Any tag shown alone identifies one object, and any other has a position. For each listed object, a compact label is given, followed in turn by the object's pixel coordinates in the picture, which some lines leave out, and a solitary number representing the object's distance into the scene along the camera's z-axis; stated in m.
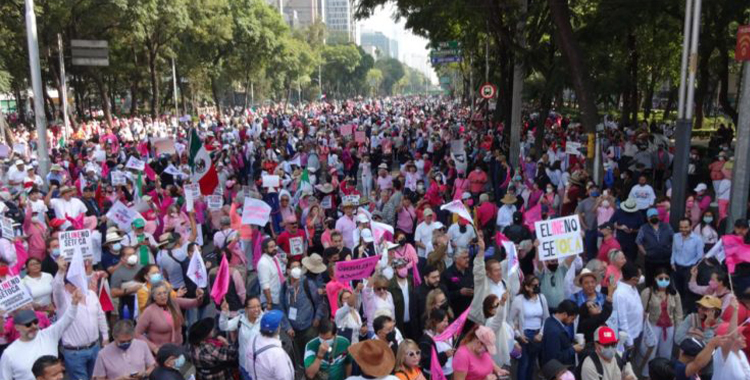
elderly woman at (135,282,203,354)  5.68
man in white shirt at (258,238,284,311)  6.65
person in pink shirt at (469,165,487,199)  12.51
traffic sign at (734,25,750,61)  9.57
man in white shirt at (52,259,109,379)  5.76
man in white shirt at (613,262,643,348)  5.98
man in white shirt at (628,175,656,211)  10.14
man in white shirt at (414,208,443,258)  8.80
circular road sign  23.56
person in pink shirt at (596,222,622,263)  7.55
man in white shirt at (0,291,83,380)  4.99
